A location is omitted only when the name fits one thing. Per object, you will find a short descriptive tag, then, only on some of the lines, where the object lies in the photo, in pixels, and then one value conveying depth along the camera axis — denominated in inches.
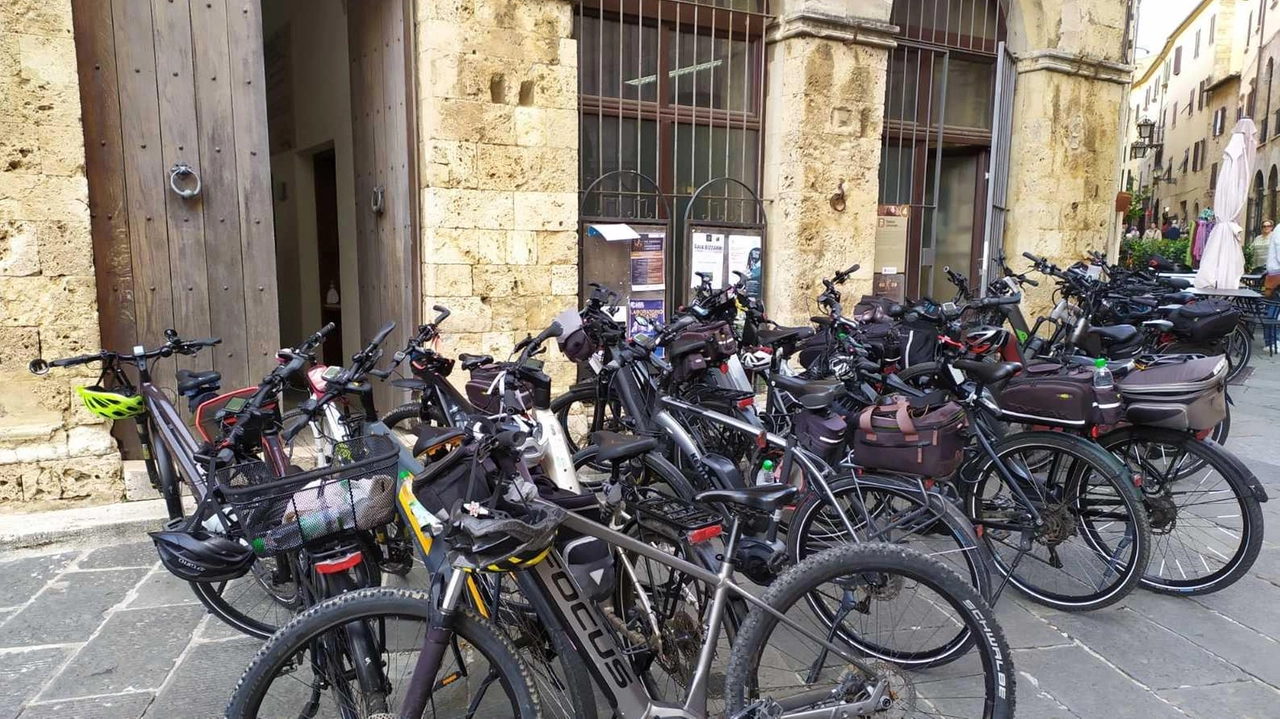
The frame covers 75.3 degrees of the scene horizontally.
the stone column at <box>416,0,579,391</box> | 192.9
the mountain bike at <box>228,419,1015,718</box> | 73.9
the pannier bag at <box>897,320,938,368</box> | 200.1
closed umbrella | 345.1
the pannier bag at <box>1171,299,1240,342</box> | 208.8
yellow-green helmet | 126.5
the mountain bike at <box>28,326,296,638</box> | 119.2
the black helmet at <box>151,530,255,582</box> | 81.7
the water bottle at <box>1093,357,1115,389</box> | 131.2
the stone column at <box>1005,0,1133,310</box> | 303.6
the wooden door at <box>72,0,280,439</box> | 169.5
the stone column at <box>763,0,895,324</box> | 243.4
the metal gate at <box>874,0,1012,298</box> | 280.1
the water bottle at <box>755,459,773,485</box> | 136.4
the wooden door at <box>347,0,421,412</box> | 197.9
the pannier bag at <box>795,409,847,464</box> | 124.1
